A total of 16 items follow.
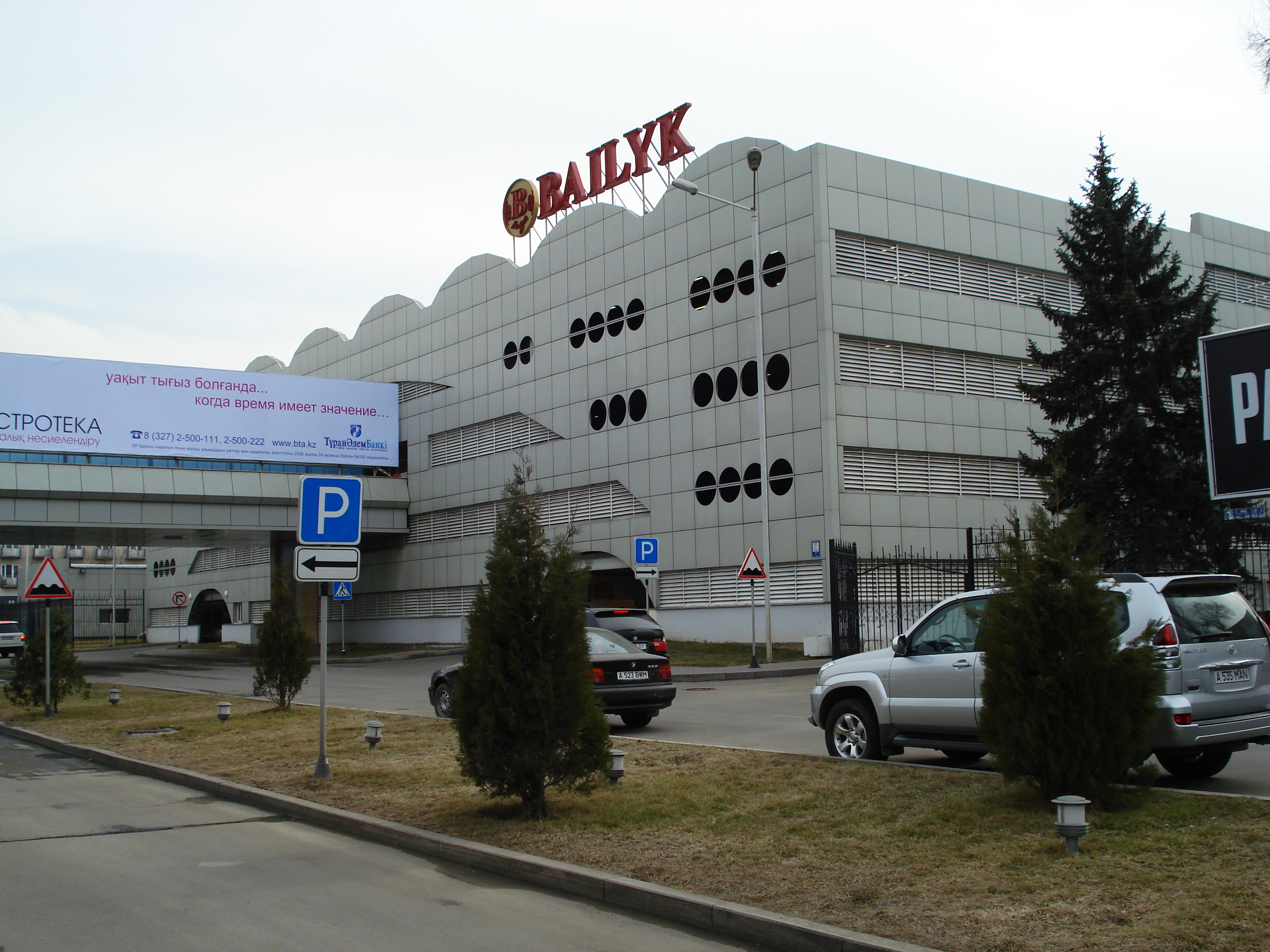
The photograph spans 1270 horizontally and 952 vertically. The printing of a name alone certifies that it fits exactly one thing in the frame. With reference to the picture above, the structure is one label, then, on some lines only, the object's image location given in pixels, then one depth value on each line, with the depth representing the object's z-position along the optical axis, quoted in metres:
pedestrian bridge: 40.94
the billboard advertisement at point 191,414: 42.19
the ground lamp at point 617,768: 9.83
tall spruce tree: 27.86
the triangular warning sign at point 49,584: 18.38
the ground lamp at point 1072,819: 6.55
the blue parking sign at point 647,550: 30.98
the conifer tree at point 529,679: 8.25
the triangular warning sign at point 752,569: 27.48
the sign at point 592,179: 37.38
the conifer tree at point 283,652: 18.44
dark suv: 23.30
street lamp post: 29.88
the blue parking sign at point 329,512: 11.48
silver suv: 8.68
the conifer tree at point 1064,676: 7.60
